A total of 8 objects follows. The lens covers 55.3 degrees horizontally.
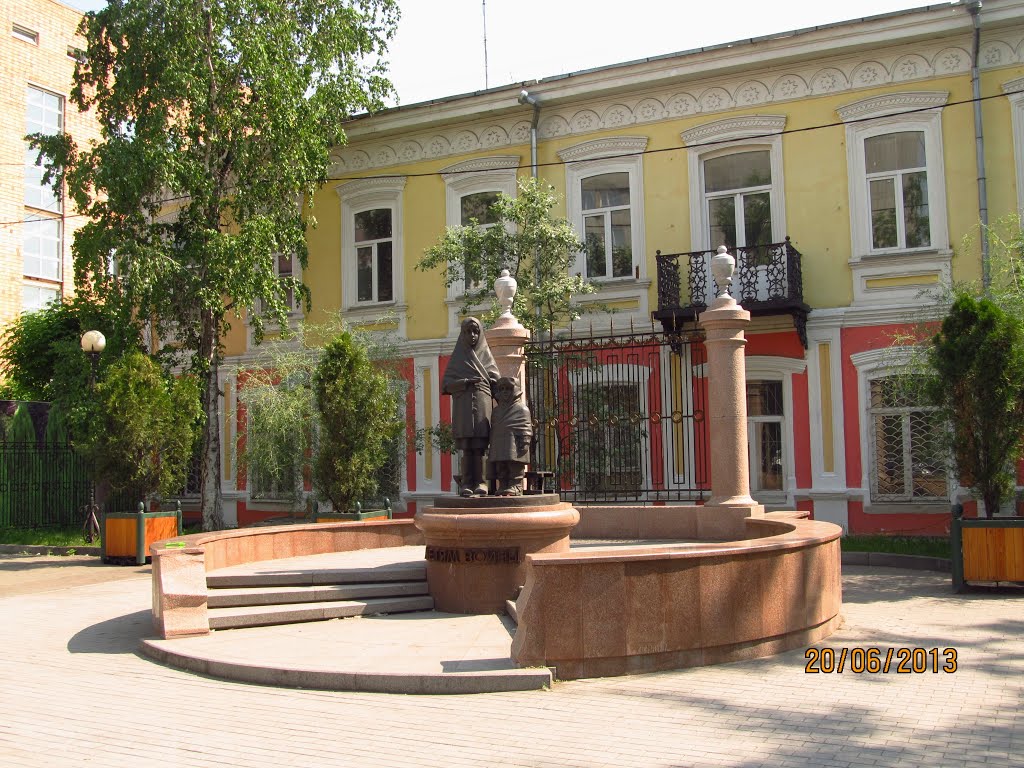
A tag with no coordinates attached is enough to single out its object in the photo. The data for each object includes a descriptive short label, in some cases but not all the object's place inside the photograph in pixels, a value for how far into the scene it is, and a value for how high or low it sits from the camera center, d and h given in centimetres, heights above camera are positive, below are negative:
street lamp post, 1814 +154
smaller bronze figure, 998 -3
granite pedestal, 923 -102
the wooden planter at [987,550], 1141 -149
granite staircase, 938 -152
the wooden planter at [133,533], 1667 -149
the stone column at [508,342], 1279 +124
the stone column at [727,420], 1213 +13
